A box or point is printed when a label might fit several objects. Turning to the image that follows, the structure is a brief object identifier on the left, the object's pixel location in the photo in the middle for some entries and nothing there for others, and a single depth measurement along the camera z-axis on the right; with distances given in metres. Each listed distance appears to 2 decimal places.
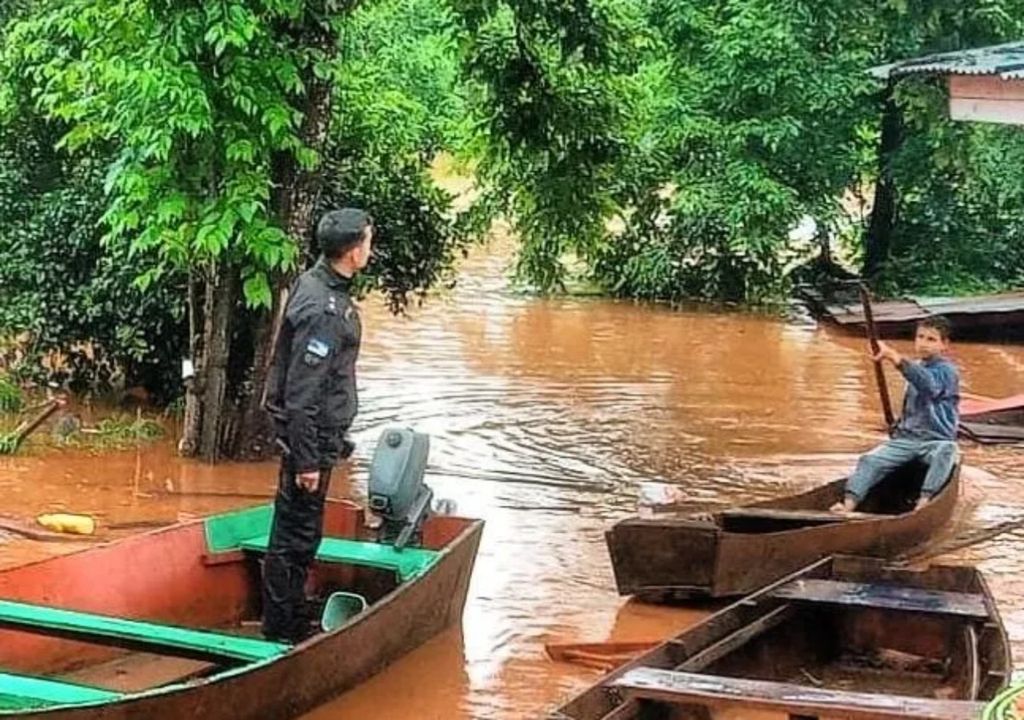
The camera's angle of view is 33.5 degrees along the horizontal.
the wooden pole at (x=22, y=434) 12.59
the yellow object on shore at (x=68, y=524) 10.19
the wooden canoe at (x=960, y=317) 21.47
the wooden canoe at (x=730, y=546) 8.96
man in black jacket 7.27
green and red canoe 6.29
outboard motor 8.45
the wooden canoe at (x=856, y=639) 6.77
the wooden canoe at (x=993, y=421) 14.68
